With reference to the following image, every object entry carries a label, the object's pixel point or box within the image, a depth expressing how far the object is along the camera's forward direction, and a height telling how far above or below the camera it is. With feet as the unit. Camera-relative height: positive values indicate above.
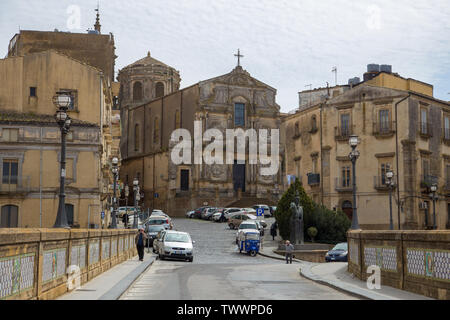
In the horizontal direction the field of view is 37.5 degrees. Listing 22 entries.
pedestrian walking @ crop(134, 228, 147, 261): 99.35 -5.90
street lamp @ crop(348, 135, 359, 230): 92.86 +7.82
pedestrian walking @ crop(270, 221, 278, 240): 166.40 -5.90
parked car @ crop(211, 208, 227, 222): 209.36 -3.30
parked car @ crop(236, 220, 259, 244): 153.99 -4.54
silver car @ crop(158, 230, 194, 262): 108.88 -6.63
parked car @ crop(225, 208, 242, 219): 208.83 -1.42
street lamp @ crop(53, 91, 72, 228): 67.00 +9.16
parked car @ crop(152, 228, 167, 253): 115.50 -6.46
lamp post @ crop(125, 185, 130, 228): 184.28 +1.65
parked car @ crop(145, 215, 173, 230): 157.17 -3.46
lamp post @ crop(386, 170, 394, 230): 116.85 +5.57
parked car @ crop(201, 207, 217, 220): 218.59 -1.81
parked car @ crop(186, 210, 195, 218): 233.14 -2.61
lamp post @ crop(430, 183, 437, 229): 130.16 +3.60
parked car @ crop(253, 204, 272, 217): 221.66 -1.52
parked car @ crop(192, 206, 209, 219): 226.58 -2.04
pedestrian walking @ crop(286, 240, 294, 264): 111.14 -7.47
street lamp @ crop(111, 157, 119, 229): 118.34 +5.15
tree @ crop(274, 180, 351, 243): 155.63 -3.18
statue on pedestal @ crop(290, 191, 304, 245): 143.84 -3.71
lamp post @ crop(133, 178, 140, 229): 152.88 -2.44
